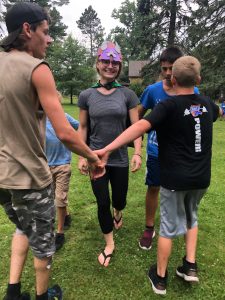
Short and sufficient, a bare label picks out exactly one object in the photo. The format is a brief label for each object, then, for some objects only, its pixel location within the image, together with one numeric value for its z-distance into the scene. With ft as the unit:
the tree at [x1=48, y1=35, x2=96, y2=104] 88.07
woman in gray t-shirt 7.87
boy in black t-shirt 6.06
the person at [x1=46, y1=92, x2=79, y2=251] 8.70
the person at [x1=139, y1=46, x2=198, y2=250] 7.69
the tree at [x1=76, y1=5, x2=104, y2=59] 181.89
